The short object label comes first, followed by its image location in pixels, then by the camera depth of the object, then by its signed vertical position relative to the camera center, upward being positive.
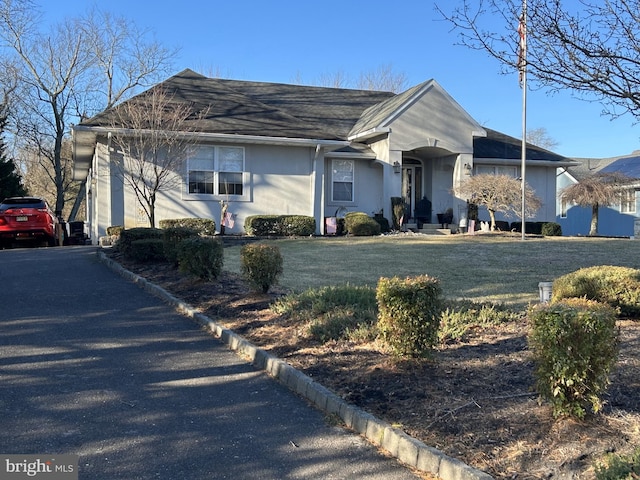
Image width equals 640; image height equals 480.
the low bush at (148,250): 12.95 -0.58
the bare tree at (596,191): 26.14 +1.31
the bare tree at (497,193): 20.89 +1.03
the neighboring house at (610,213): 30.36 +0.42
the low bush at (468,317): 6.53 -1.19
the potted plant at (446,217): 24.23 +0.17
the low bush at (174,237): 11.62 -0.27
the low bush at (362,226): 20.66 -0.13
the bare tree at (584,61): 6.02 +1.69
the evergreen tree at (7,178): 34.09 +2.83
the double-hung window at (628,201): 28.02 +0.94
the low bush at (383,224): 22.25 -0.08
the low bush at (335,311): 6.69 -1.15
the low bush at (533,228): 24.58 -0.31
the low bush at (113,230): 18.27 -0.18
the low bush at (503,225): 24.70 -0.18
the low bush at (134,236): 13.53 -0.28
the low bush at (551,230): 23.89 -0.39
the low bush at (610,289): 6.97 -0.84
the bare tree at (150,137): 17.23 +2.66
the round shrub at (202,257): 10.04 -0.58
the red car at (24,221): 18.44 +0.13
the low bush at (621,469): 2.91 -1.27
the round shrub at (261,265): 8.80 -0.64
